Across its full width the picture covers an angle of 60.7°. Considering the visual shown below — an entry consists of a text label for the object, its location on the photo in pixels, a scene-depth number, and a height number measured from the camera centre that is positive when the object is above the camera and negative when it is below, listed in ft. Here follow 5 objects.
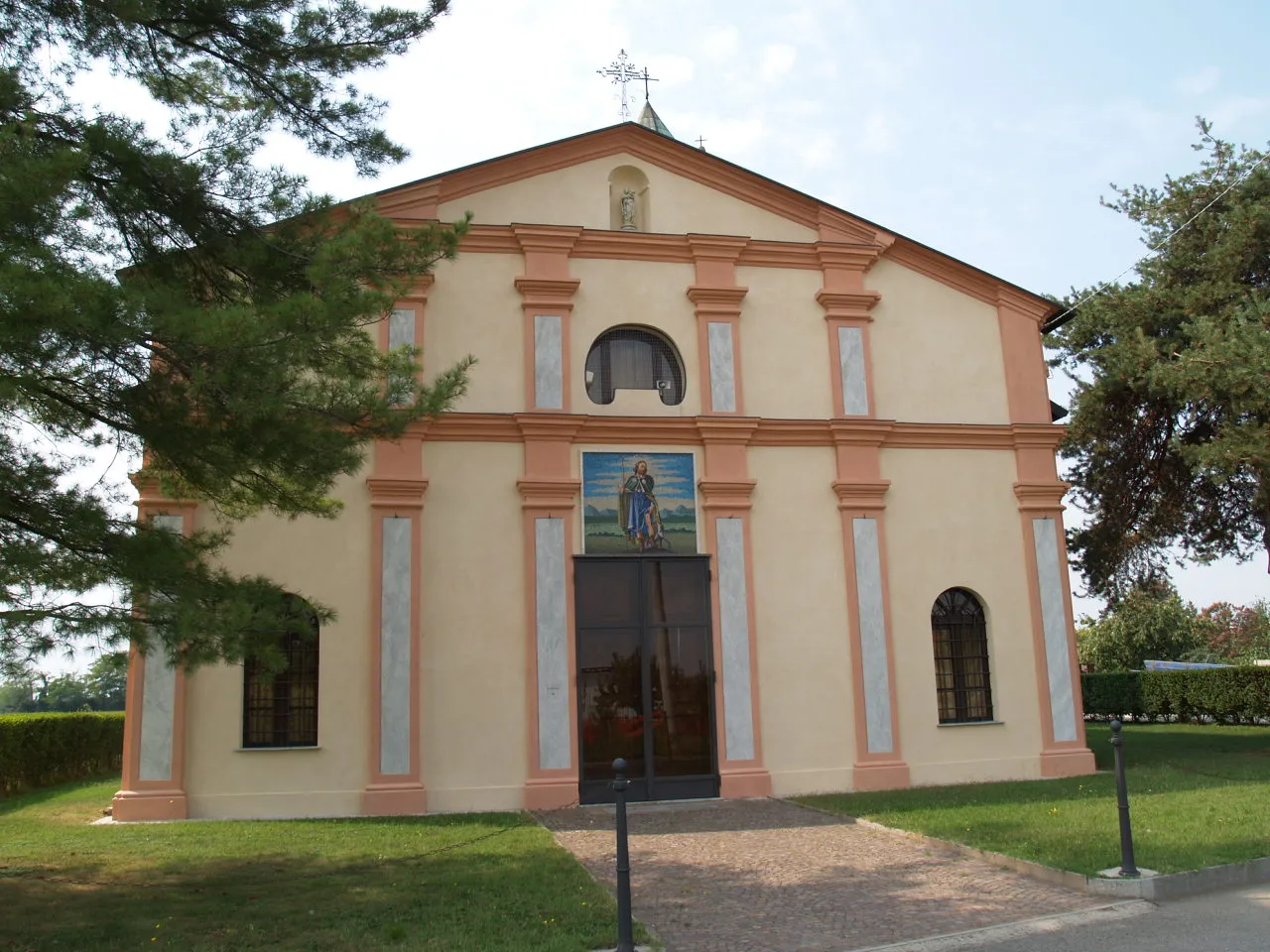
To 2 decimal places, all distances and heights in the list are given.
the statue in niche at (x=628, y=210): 51.57 +21.98
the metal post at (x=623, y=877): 21.76 -3.97
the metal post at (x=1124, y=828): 26.91 -4.10
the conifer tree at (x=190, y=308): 22.57 +8.15
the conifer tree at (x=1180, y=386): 50.26 +13.71
